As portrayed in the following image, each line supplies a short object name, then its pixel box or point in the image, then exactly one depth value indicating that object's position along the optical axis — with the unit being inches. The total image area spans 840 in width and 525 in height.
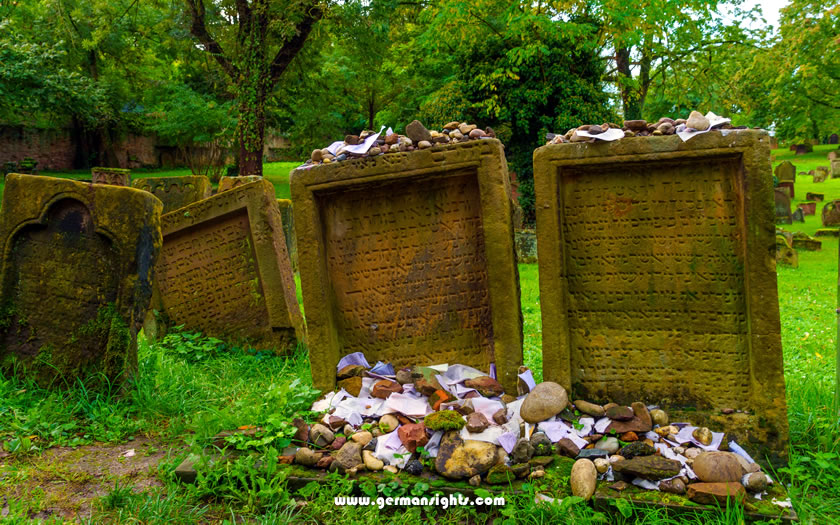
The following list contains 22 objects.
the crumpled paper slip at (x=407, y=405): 127.7
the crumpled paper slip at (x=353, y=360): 148.3
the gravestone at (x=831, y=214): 580.1
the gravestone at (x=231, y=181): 271.9
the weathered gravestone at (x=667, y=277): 118.3
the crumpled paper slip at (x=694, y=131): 120.3
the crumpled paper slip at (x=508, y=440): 112.5
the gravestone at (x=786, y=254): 414.6
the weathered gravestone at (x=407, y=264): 137.9
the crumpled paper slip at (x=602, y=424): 117.8
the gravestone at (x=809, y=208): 680.4
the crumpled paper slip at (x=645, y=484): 103.2
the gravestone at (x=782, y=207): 617.3
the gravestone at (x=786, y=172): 807.7
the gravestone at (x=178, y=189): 265.7
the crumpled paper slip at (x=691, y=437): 115.0
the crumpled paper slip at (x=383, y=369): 145.9
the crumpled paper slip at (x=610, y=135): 125.0
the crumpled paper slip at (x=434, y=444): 114.4
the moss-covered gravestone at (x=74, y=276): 140.4
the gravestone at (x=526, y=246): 426.9
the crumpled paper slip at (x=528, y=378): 132.3
